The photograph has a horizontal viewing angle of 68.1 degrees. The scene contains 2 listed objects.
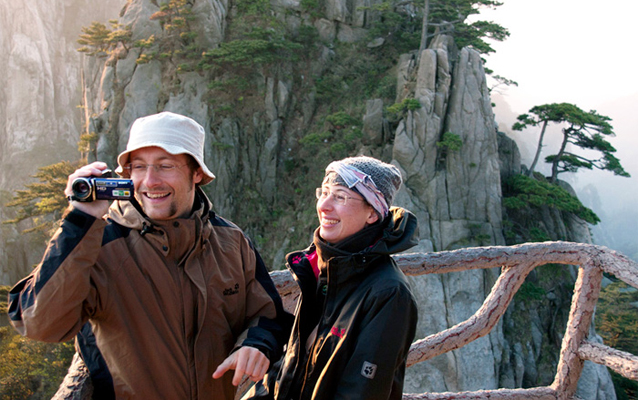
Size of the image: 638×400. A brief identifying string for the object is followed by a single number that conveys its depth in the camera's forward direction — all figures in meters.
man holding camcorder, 1.55
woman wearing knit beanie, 1.58
